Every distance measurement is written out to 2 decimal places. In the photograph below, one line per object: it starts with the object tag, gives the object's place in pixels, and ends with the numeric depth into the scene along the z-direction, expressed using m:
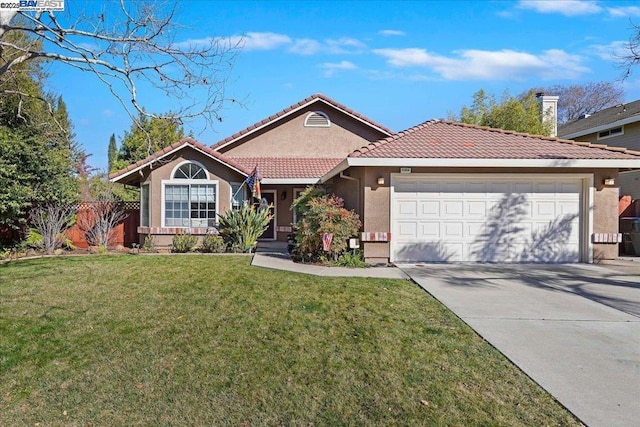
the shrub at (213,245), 14.10
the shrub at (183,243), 14.22
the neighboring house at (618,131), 18.39
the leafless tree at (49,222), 14.28
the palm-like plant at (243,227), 14.20
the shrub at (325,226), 11.23
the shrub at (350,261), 11.01
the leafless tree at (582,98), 36.62
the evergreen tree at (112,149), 42.22
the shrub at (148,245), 14.64
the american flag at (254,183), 14.50
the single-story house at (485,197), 11.45
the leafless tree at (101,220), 15.52
